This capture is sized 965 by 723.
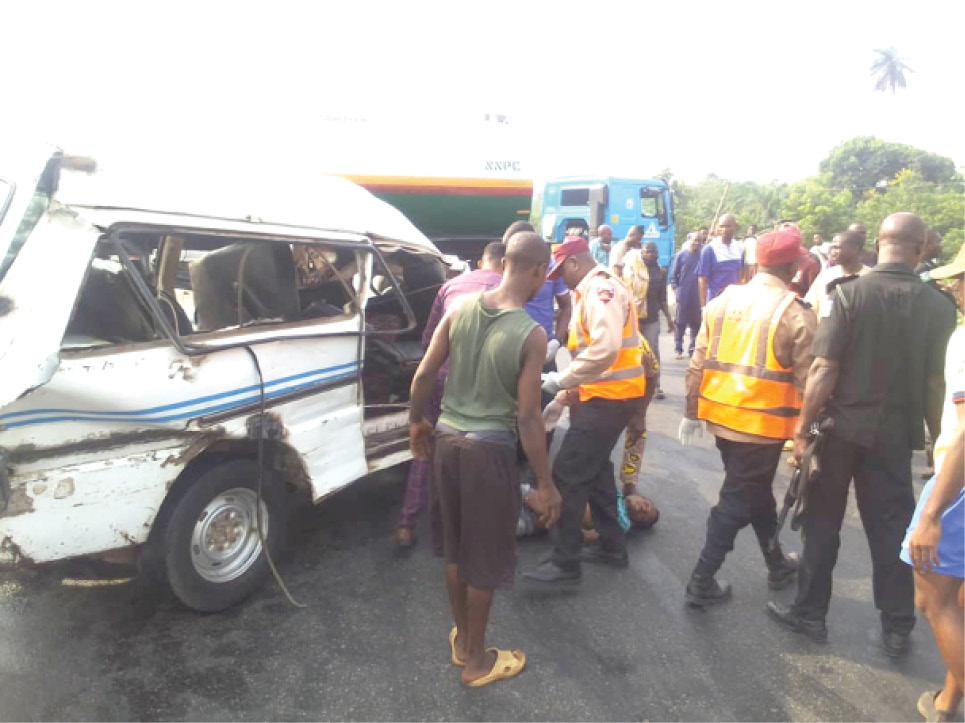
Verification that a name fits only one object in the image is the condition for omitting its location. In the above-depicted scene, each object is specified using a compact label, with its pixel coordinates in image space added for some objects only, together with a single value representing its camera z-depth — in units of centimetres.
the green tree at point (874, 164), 4175
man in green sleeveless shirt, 234
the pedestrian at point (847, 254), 484
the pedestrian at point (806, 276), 643
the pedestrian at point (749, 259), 874
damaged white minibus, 229
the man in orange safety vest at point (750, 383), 287
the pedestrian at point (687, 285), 766
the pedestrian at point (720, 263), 720
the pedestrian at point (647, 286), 662
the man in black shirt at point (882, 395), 261
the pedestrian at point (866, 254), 500
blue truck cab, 1359
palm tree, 5809
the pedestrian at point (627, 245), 770
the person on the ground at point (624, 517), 375
